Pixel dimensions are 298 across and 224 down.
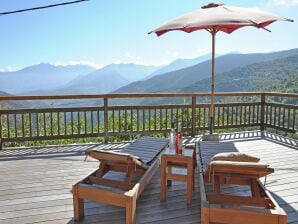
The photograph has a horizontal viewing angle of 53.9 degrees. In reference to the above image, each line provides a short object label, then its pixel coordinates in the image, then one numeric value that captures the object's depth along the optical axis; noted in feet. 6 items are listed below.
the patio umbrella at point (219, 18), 13.20
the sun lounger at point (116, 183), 8.38
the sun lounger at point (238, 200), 7.22
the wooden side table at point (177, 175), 10.17
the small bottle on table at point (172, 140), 11.51
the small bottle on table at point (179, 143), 11.03
